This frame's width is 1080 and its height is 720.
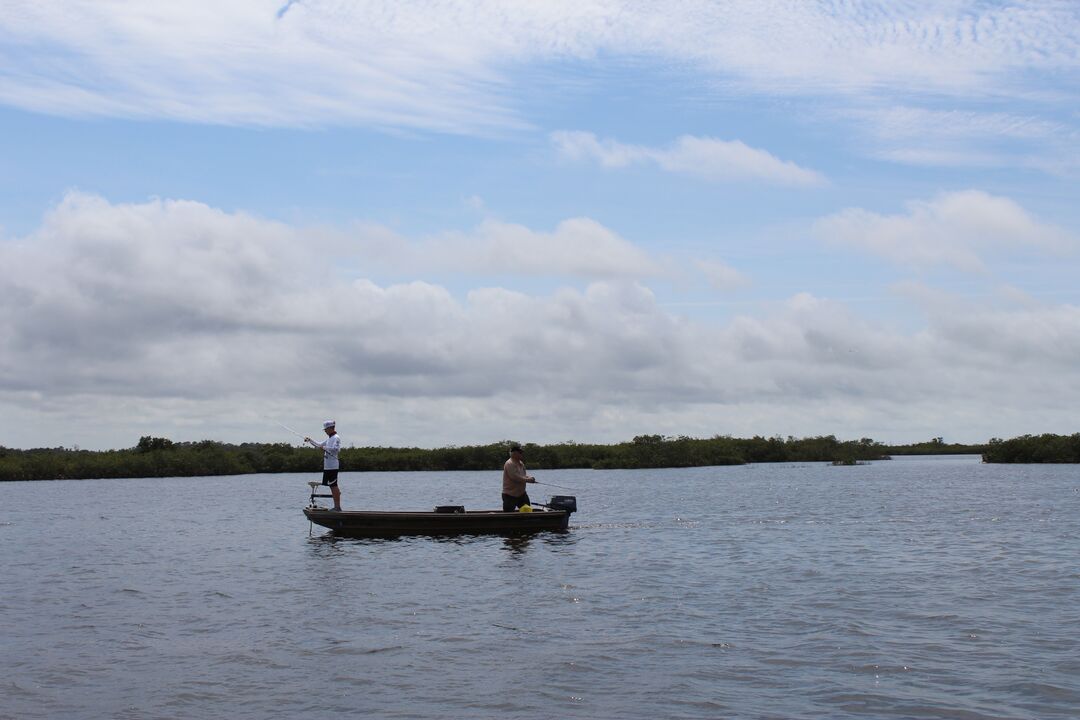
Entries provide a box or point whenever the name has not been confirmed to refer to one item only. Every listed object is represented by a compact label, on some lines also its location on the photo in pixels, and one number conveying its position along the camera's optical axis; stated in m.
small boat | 28.89
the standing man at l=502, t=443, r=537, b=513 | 29.27
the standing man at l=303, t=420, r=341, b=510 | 28.36
